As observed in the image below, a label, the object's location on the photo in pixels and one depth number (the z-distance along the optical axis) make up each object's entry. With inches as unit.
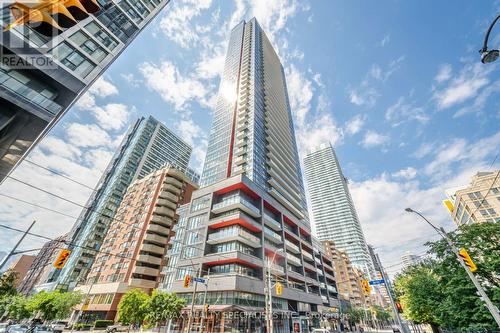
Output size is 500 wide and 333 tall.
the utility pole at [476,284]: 451.0
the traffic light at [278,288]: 900.0
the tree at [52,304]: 1322.6
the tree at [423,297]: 983.6
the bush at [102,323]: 1603.1
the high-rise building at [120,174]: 2714.1
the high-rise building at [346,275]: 3583.4
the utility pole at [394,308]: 657.2
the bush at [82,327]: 1581.0
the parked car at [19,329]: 995.0
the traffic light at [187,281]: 855.2
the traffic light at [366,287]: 851.3
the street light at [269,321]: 790.1
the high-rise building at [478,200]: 1973.5
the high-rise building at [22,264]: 4940.9
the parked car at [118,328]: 1329.6
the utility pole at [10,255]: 611.8
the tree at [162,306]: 1083.9
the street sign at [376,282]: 797.9
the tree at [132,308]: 1228.5
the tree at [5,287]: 1429.6
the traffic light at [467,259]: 469.1
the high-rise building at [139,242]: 1834.4
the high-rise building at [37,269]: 3894.2
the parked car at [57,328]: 1172.2
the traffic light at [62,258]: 581.6
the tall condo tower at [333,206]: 5054.1
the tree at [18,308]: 1567.4
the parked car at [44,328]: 1308.6
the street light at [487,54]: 266.3
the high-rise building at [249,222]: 1267.2
